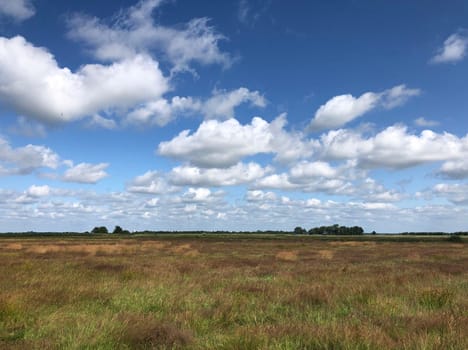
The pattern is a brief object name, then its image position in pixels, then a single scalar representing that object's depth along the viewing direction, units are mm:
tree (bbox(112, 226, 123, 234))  185662
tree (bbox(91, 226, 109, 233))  181650
